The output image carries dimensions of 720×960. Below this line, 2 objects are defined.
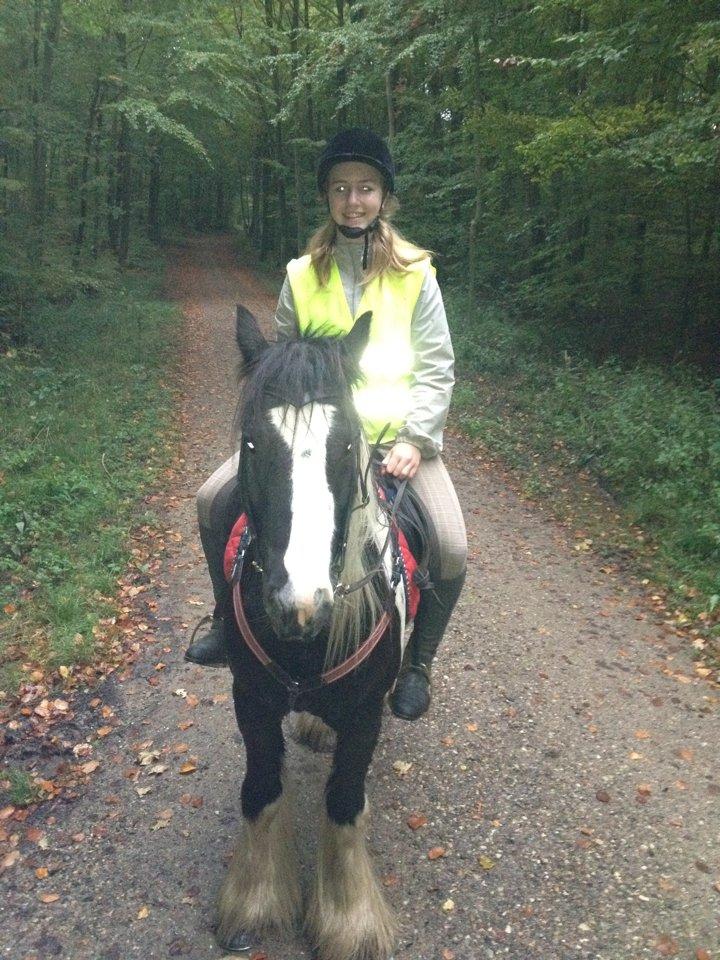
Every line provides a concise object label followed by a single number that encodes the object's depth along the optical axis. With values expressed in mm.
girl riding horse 3154
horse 2131
